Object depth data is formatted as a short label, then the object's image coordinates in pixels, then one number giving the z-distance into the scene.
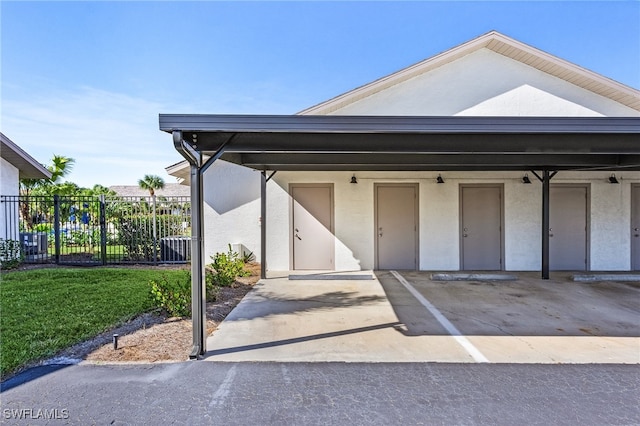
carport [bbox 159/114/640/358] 4.01
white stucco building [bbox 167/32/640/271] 9.58
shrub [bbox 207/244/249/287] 7.62
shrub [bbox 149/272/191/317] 5.47
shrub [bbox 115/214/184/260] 10.64
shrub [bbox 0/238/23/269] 9.91
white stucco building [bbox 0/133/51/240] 10.56
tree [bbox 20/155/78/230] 17.20
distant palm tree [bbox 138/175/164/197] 28.25
